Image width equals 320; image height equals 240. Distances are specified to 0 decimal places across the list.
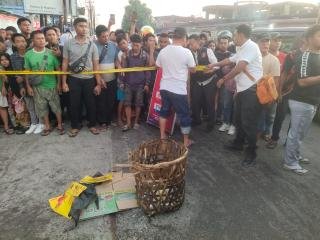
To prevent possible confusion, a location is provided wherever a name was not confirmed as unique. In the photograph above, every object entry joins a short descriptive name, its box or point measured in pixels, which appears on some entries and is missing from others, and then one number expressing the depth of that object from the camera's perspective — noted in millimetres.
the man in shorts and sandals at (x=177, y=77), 4500
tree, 41875
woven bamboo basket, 2949
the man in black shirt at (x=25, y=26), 6109
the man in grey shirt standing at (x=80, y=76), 5082
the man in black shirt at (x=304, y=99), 3773
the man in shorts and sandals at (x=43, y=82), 5145
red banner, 5531
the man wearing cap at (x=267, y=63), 4965
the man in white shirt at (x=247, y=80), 4169
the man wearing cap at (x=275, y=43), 5199
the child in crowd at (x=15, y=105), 5356
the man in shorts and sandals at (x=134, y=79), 5562
